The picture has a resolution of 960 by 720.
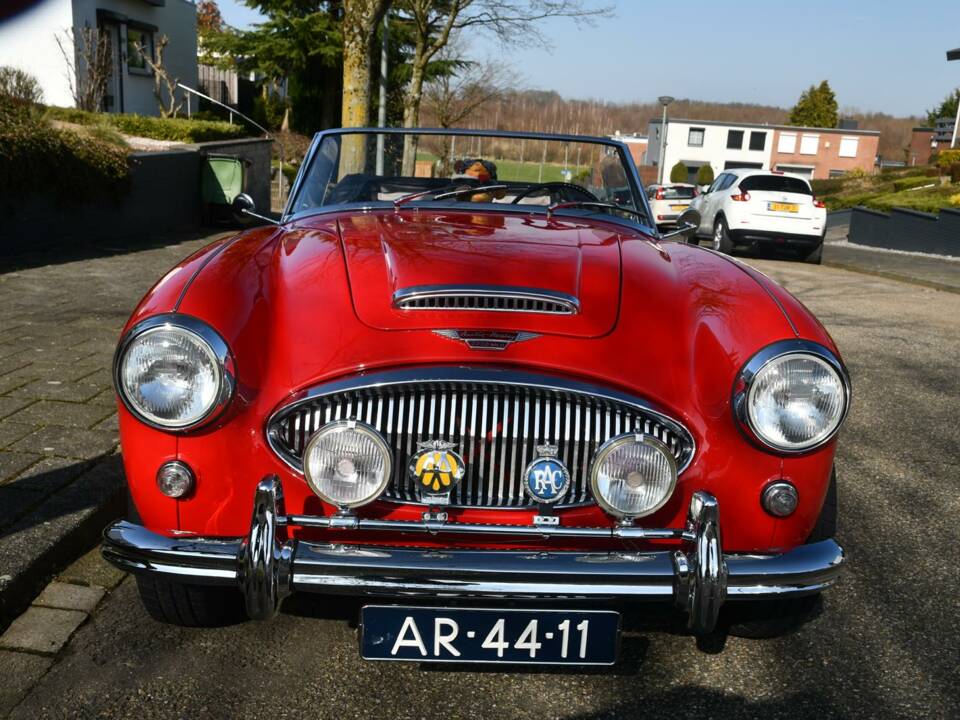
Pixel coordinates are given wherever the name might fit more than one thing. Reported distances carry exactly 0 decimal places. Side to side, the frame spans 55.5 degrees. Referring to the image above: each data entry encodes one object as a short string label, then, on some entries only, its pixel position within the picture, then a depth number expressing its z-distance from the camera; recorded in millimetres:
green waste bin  14406
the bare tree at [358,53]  12906
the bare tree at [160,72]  23578
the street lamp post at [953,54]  35719
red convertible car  2100
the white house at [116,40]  22828
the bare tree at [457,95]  31431
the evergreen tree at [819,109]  78188
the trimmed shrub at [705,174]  68688
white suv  15141
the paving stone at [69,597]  2770
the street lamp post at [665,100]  33156
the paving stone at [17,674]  2277
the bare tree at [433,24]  20969
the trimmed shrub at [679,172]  69250
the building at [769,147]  73500
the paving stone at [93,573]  2926
